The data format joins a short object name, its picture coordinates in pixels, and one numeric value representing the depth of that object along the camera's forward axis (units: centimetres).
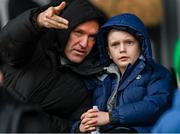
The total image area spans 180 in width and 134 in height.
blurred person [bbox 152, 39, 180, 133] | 354
